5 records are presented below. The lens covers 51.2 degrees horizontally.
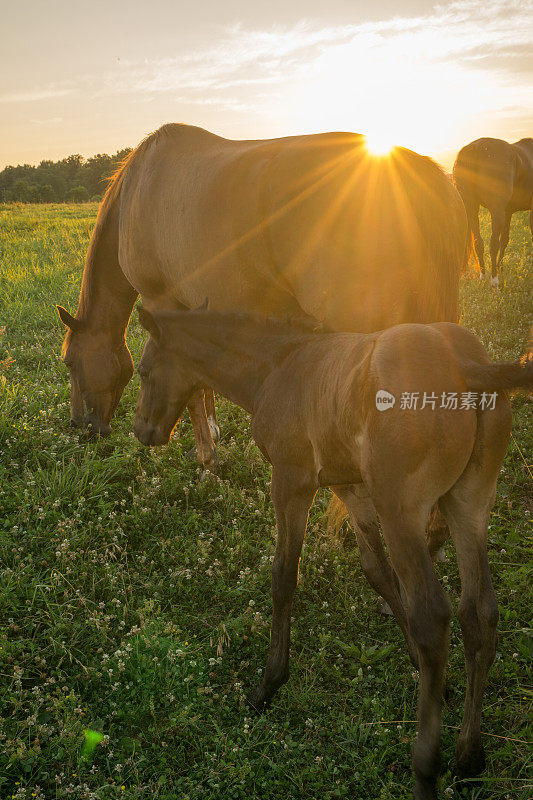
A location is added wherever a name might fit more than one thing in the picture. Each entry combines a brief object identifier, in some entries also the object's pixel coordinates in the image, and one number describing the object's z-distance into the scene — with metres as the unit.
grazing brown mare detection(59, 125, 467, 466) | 3.16
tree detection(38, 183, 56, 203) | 59.83
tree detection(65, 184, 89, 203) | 59.10
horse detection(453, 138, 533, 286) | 10.46
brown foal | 2.08
